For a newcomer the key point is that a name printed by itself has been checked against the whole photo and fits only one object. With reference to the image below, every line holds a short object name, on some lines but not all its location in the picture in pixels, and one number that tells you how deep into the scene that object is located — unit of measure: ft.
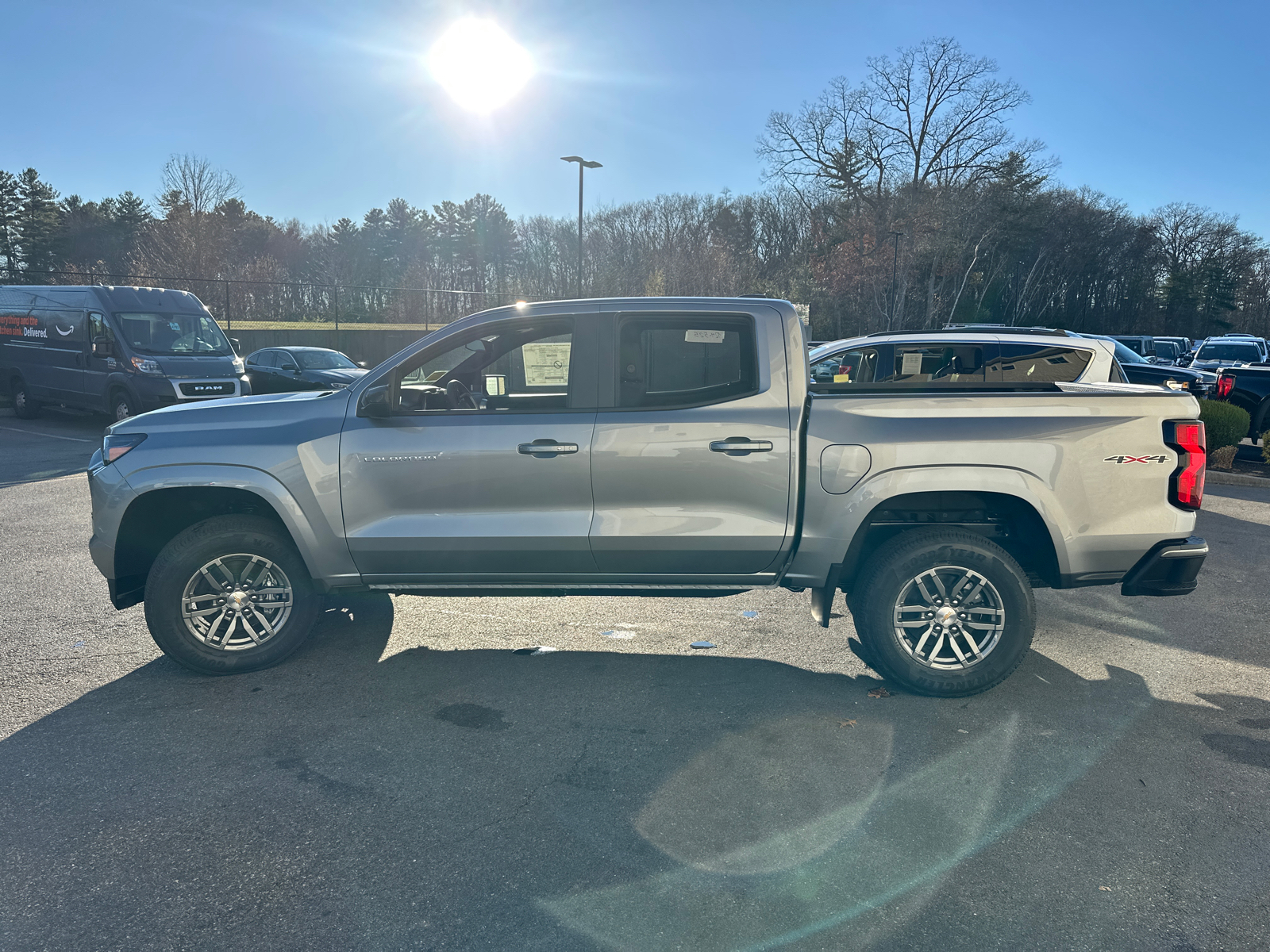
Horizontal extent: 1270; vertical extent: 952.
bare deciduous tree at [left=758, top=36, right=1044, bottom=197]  167.84
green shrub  37.83
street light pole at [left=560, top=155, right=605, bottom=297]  84.07
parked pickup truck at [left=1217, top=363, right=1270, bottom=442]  44.98
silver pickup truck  13.12
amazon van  44.96
